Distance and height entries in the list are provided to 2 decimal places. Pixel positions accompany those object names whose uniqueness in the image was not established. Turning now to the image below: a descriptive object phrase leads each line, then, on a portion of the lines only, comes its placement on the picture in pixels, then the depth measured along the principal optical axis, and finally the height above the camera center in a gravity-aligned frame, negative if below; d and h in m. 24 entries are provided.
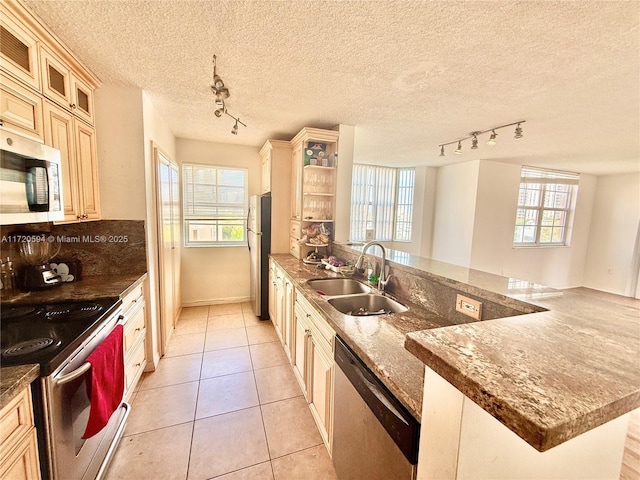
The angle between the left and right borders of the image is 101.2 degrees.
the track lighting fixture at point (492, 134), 2.68 +1.01
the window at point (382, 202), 5.43 +0.30
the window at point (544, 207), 5.28 +0.33
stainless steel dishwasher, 0.83 -0.80
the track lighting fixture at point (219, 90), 1.55 +0.73
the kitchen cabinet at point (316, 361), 1.51 -0.97
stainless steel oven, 1.03 -0.71
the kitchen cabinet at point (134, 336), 1.85 -0.98
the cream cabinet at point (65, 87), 1.49 +0.76
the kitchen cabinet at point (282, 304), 2.37 -0.94
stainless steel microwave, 1.16 +0.11
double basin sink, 1.76 -0.60
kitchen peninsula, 0.47 -0.32
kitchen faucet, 1.91 -0.43
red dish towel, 1.28 -0.92
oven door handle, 1.08 -0.73
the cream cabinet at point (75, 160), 1.57 +0.31
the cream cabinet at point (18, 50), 1.23 +0.77
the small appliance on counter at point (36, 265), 1.72 -0.42
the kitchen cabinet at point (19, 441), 0.86 -0.83
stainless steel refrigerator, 3.24 -0.45
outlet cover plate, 1.24 -0.43
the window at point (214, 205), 3.68 +0.08
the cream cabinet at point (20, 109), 1.24 +0.48
